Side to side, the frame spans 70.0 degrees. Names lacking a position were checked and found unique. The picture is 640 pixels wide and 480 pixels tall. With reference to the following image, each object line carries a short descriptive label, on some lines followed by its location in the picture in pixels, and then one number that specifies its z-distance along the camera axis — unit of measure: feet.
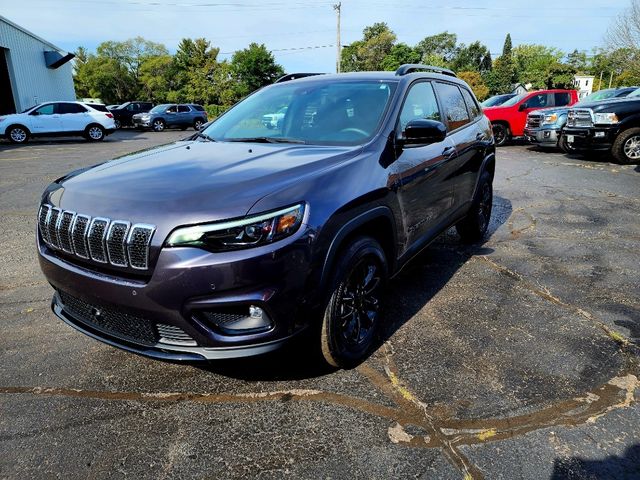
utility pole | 124.16
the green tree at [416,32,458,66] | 323.78
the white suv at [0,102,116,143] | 60.23
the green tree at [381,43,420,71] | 222.89
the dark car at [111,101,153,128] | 94.27
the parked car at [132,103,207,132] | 85.87
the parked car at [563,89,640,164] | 34.60
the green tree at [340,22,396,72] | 255.29
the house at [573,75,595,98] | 284.74
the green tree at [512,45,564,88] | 268.82
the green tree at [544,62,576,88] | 233.35
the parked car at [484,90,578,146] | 49.32
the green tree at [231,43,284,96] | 188.03
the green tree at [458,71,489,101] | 237.04
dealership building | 74.95
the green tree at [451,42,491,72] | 316.60
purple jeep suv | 6.81
